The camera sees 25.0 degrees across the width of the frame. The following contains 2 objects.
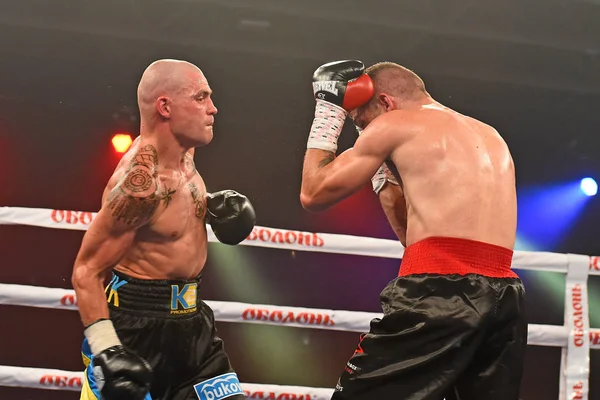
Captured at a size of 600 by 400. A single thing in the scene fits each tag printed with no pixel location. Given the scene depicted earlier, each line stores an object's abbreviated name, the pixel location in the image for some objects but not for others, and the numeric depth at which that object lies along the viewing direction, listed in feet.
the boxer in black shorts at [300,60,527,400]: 10.75
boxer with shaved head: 10.81
